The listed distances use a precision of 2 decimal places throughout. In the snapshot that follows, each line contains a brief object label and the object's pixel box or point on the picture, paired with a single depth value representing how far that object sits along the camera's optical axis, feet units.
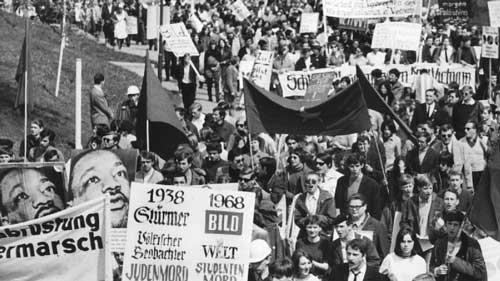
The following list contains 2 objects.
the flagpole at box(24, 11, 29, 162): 60.51
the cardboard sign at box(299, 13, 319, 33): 105.94
